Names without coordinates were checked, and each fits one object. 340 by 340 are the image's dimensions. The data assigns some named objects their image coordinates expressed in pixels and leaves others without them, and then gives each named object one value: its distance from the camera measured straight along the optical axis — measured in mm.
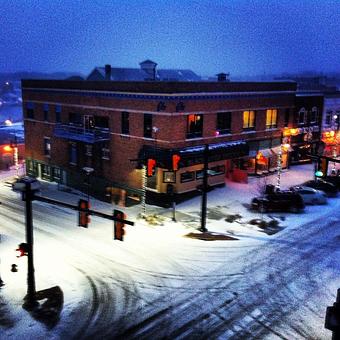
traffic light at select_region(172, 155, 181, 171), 25562
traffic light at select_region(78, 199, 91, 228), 16391
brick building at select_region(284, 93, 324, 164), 44562
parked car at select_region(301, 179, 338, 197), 35219
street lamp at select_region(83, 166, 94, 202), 34284
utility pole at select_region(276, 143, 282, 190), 35500
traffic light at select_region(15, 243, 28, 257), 17766
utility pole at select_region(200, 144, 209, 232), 25344
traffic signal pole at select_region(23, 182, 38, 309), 17641
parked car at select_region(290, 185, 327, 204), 32562
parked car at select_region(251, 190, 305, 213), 30675
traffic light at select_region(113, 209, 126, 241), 16105
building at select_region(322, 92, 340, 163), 49334
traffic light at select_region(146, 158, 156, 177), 25734
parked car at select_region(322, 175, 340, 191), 36753
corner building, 32594
